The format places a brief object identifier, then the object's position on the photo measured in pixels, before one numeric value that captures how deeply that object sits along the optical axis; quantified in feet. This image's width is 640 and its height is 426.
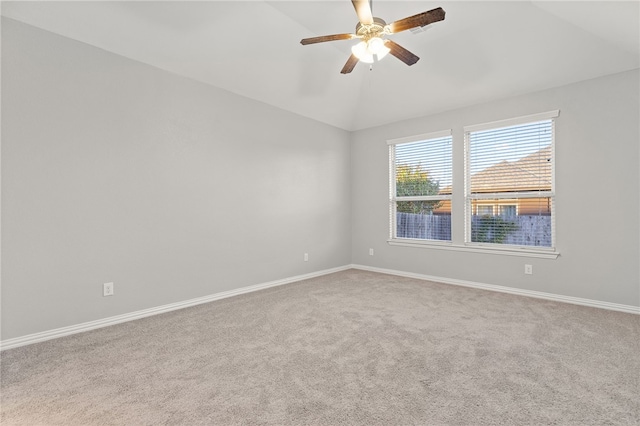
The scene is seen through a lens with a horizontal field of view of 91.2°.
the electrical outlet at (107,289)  9.93
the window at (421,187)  15.78
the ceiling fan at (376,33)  7.06
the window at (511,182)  12.92
